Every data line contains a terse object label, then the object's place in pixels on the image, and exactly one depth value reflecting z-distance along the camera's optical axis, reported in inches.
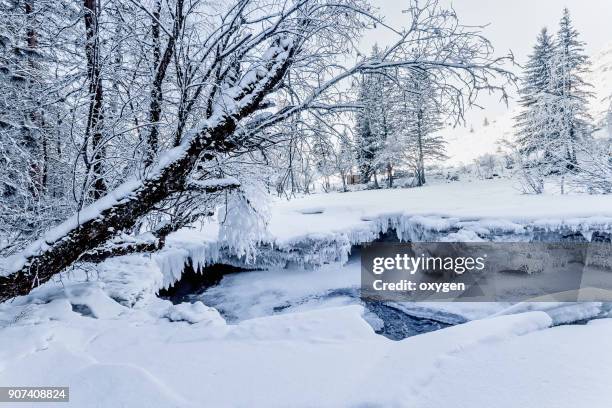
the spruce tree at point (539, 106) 717.9
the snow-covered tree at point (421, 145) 986.7
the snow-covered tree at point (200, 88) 107.0
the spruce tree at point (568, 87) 711.7
